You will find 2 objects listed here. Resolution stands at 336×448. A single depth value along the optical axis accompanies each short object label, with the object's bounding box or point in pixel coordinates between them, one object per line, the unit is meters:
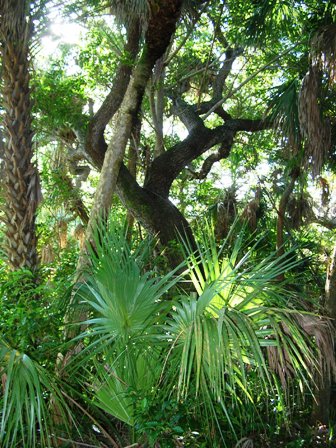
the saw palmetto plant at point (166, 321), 2.91
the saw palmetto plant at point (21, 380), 2.98
